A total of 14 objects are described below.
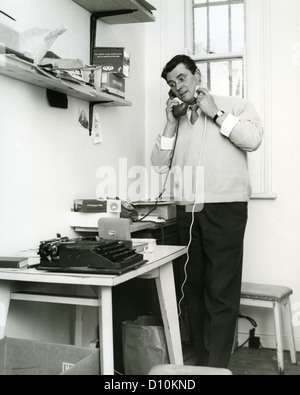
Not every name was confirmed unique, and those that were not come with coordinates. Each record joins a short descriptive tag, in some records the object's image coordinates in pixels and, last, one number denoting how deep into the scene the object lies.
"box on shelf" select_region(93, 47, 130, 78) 2.59
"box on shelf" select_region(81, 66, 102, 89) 2.38
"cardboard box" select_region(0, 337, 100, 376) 1.70
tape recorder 2.34
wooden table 1.54
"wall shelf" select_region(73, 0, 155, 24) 2.57
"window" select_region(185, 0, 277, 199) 3.21
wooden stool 2.78
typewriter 1.60
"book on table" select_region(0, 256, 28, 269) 1.70
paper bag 2.30
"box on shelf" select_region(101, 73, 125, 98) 2.51
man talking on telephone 2.50
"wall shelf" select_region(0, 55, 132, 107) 1.72
